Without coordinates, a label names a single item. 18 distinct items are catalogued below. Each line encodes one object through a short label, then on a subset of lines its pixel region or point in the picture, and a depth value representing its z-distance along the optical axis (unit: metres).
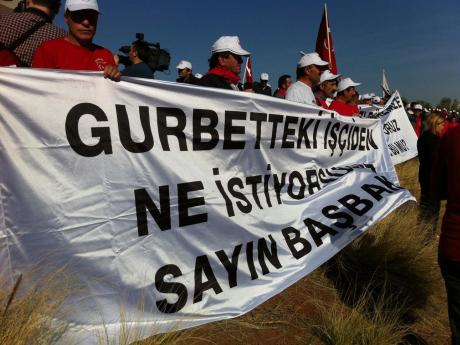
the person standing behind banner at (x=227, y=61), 3.82
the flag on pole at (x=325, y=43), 7.77
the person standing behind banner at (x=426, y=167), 5.46
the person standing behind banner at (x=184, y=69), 7.26
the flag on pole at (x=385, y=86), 17.21
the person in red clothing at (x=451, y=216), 2.36
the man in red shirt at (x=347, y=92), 6.19
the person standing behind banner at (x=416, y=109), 14.73
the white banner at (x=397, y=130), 8.90
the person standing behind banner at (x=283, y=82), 8.90
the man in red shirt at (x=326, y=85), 5.51
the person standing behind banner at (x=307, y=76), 4.44
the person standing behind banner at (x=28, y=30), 2.72
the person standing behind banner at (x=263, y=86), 9.70
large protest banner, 2.18
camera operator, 4.26
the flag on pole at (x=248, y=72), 12.82
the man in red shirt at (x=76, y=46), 2.69
